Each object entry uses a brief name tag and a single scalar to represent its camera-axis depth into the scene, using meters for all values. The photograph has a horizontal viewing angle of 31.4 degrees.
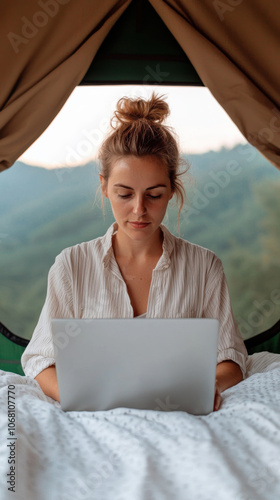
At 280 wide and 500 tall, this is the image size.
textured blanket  0.83
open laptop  1.08
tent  2.07
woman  1.65
